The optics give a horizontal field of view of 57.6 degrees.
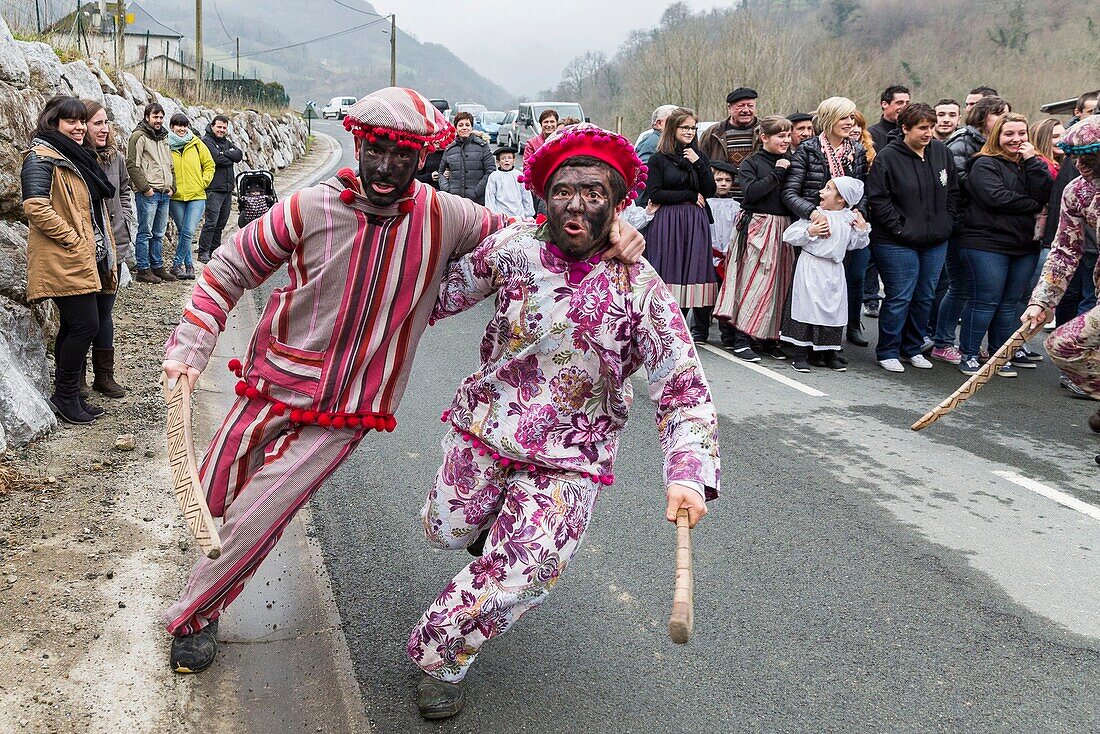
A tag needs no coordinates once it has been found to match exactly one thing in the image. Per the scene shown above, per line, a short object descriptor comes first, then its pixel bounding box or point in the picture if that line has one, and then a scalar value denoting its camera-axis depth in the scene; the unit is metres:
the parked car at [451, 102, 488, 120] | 46.50
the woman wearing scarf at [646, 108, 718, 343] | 8.70
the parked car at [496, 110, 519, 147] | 33.44
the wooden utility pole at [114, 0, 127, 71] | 17.87
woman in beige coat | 5.88
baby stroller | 13.32
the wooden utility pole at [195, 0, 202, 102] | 26.61
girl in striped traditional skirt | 8.37
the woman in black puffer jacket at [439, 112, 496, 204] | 12.74
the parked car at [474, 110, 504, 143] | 41.08
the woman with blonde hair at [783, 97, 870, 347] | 8.19
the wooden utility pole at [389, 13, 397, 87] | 56.02
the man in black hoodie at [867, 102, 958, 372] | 8.06
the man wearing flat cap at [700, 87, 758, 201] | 9.46
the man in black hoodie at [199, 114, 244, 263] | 12.76
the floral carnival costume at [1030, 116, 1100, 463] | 5.56
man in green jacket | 10.77
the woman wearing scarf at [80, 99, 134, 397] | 6.48
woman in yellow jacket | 11.70
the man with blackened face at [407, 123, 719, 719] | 2.98
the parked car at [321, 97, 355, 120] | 57.97
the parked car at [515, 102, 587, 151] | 32.69
